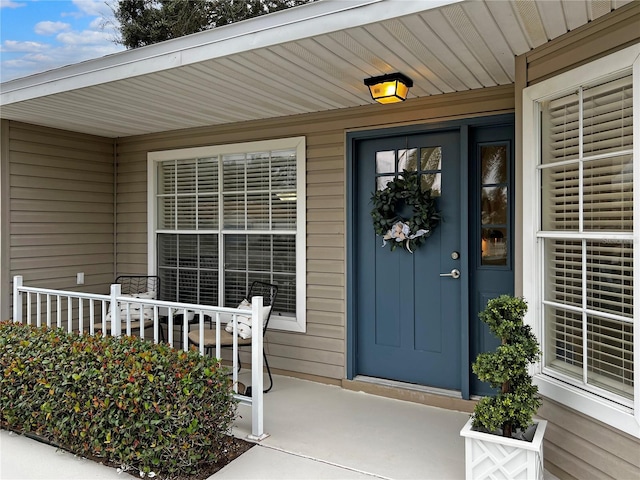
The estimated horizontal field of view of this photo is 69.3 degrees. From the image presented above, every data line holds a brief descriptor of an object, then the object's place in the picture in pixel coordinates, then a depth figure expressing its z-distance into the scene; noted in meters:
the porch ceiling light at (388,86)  2.99
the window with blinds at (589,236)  2.13
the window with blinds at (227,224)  4.20
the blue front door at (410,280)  3.51
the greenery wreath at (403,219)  3.51
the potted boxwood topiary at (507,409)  2.14
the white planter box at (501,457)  2.10
